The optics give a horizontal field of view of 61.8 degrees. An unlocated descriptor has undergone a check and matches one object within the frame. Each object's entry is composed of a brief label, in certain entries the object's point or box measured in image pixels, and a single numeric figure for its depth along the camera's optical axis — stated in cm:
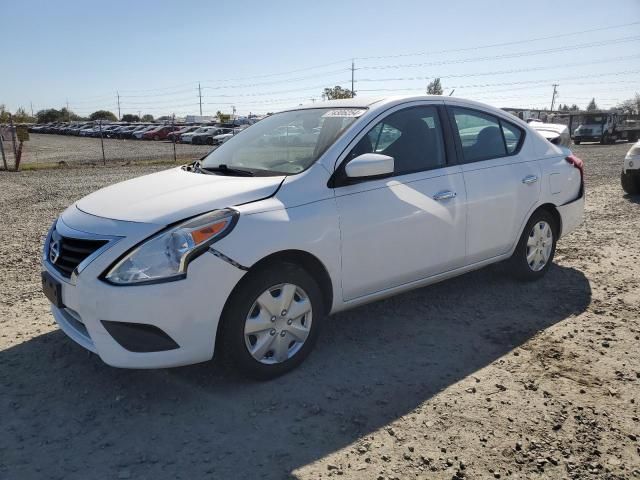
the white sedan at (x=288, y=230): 283
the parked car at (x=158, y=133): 4738
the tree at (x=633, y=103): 8305
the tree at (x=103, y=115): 10215
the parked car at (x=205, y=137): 4052
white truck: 3186
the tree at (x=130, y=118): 9906
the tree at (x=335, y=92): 6134
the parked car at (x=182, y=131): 4519
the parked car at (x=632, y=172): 941
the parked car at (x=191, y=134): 4169
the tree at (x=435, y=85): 7283
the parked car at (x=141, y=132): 4766
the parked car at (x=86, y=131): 5594
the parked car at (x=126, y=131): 5107
